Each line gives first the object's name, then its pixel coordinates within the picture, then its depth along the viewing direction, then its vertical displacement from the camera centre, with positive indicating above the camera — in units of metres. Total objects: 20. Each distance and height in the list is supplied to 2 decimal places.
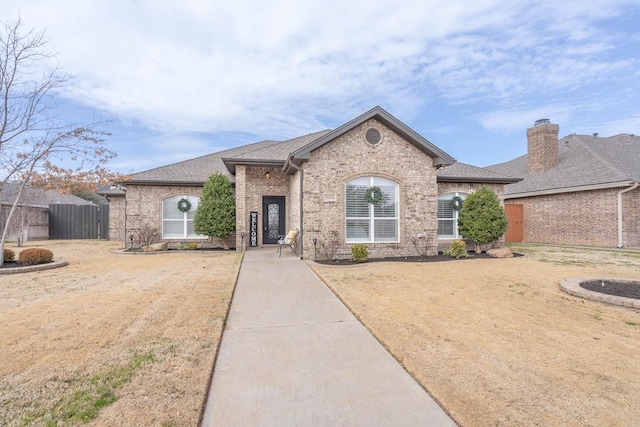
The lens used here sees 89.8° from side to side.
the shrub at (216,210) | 13.23 +0.32
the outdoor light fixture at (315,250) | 10.48 -1.08
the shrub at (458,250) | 11.57 -1.22
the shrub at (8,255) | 9.41 -1.08
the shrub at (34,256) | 9.18 -1.10
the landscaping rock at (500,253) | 11.58 -1.35
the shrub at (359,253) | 10.13 -1.14
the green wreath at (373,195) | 11.02 +0.75
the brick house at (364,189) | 10.61 +1.01
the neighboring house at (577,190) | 14.13 +1.25
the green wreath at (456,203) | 13.42 +0.56
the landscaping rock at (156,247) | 13.04 -1.20
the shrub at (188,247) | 13.77 -1.26
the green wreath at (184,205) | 14.27 +0.57
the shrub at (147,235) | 13.63 -0.72
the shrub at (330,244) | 10.51 -0.89
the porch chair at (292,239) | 11.59 -0.81
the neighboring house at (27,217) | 17.20 +0.10
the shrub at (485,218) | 12.25 -0.07
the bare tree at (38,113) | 9.12 +3.11
